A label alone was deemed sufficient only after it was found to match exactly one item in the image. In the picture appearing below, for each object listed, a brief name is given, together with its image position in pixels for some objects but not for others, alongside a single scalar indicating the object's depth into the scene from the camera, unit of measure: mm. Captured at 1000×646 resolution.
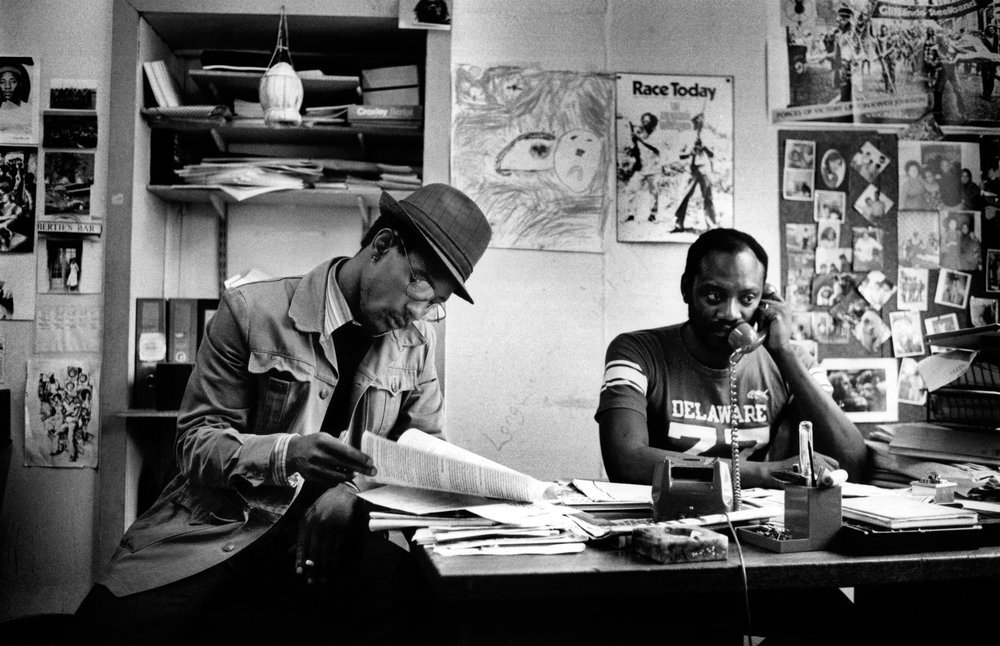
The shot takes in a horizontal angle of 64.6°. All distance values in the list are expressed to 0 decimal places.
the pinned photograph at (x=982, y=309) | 3346
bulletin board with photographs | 3297
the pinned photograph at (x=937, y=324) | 3326
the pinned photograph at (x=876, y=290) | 3311
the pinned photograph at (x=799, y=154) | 3316
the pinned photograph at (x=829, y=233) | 3309
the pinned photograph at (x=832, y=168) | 3322
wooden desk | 1086
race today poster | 3244
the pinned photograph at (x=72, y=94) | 3104
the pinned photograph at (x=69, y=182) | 3090
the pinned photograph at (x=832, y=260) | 3305
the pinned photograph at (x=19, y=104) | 3107
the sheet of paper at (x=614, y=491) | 1652
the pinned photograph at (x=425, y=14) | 3080
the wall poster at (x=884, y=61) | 3326
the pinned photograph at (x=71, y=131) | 3088
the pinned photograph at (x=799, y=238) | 3303
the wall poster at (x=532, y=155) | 3197
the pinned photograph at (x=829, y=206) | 3320
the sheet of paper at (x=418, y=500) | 1410
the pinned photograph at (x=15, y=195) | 3104
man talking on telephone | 2238
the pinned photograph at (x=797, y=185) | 3312
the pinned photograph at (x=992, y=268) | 3348
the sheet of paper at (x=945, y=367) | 1907
